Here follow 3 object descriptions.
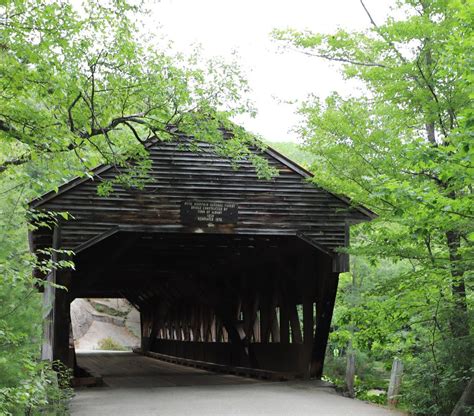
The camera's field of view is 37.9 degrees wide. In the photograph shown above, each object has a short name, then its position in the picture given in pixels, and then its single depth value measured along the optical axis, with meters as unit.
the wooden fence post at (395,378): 11.77
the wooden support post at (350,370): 14.70
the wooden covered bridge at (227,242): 11.28
